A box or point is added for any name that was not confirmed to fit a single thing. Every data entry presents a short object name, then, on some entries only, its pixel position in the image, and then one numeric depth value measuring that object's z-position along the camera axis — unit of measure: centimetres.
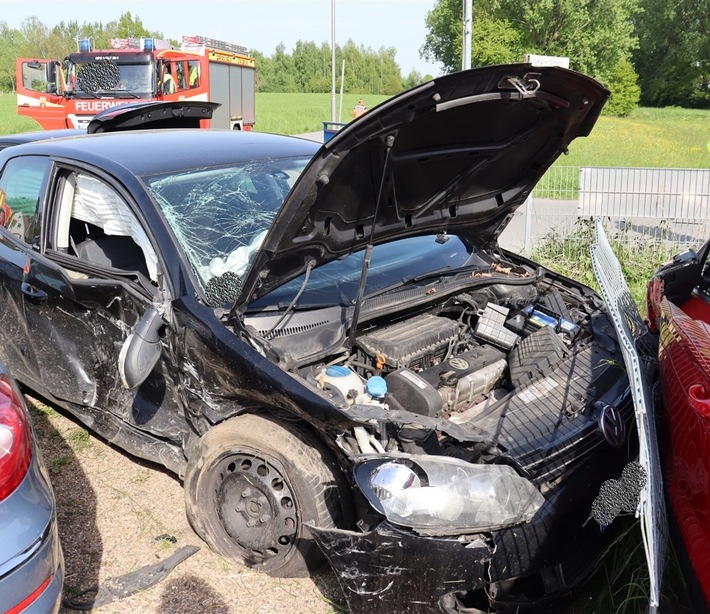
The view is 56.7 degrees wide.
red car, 195
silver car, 182
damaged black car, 229
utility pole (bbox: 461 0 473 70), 738
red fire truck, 1413
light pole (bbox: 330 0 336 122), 2108
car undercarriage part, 268
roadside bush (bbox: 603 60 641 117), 4359
